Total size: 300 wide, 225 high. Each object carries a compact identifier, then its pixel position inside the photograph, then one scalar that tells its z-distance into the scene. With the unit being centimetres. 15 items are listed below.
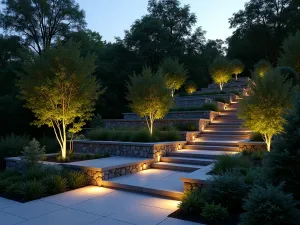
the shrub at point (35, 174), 578
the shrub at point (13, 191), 519
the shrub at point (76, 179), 582
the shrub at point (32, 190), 502
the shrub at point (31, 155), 639
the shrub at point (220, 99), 1420
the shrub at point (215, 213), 376
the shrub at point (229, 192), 405
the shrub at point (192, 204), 413
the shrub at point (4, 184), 555
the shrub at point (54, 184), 539
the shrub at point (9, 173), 627
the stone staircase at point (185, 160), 540
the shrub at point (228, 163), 524
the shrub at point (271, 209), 284
